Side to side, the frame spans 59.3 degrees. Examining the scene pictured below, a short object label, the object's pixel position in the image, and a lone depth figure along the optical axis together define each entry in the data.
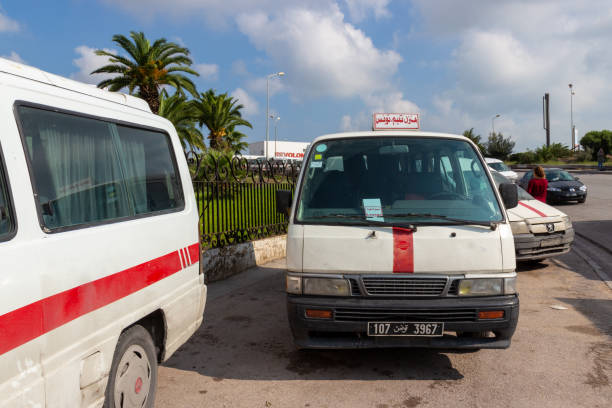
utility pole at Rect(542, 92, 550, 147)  62.15
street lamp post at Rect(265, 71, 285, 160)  48.49
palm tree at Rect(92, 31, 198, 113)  25.55
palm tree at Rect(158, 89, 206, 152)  26.09
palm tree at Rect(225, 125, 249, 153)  47.91
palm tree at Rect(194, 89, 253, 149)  39.56
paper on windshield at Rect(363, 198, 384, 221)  4.48
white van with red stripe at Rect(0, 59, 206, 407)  2.28
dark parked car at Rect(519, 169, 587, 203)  19.95
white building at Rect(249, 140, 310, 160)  81.21
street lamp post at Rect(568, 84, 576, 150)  70.12
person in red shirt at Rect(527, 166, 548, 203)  11.27
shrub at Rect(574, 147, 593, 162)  62.03
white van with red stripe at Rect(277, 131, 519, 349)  4.16
